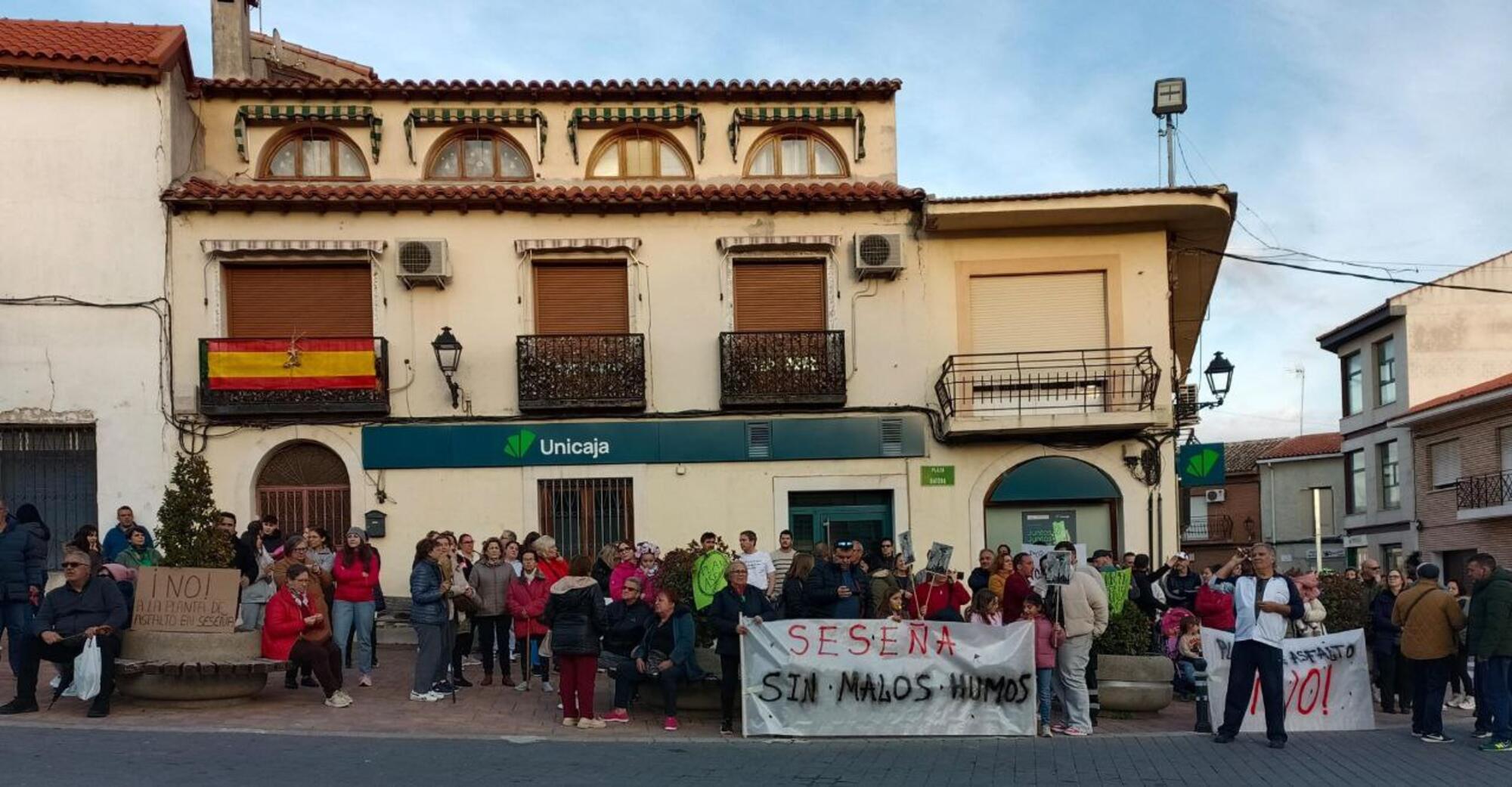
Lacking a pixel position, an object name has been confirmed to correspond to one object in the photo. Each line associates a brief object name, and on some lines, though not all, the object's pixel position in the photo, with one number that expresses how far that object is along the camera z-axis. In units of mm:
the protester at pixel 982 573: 15250
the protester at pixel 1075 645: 11461
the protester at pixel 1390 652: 12953
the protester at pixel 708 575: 12836
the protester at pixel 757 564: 13812
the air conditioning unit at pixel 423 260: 18391
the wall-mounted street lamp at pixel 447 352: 17984
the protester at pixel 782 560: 14539
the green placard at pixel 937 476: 18906
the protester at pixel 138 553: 14016
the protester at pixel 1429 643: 11141
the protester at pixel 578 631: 11297
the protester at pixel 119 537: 14344
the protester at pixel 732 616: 11375
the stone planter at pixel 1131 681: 12156
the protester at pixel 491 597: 13312
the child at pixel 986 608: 12094
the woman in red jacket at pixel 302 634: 11758
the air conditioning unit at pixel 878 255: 18734
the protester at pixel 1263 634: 10703
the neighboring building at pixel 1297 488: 49781
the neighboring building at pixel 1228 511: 54531
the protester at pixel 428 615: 12367
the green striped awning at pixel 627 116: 19594
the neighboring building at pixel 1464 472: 32156
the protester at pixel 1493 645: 10648
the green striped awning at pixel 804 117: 19906
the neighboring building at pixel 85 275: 17766
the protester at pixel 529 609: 13328
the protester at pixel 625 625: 11633
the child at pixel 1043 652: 11406
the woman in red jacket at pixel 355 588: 13211
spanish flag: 18156
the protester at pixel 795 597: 11930
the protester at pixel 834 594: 11977
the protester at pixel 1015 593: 12797
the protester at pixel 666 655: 11469
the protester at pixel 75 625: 11117
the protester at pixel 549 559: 13477
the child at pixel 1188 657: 12648
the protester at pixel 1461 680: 12734
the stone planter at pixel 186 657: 11508
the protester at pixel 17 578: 11617
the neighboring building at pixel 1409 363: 37500
